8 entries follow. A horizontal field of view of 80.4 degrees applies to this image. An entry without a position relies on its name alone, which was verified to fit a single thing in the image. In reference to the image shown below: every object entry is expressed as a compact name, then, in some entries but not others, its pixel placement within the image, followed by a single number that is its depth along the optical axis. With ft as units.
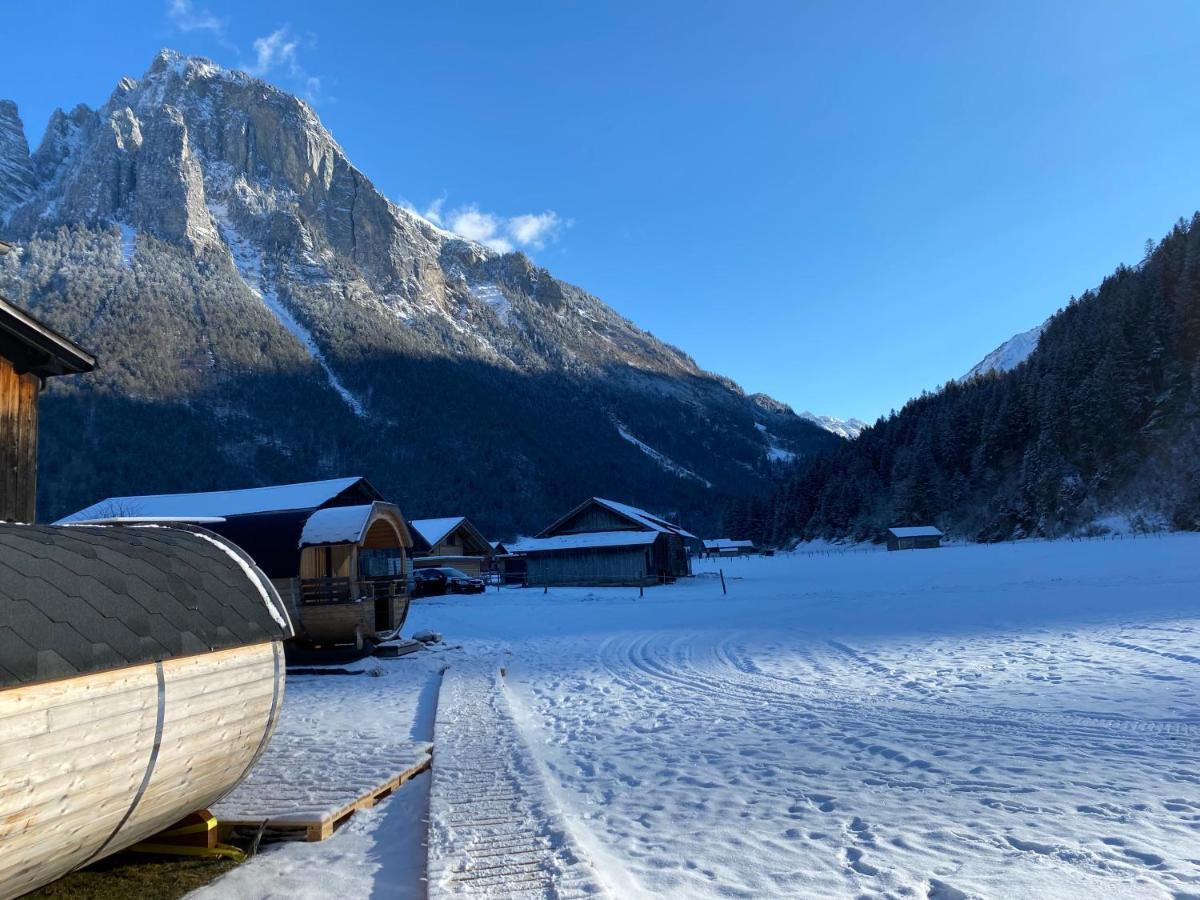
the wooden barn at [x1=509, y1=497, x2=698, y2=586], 136.87
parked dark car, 121.90
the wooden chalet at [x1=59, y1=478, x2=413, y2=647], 52.85
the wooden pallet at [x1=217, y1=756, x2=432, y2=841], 18.45
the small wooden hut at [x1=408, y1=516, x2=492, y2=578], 139.03
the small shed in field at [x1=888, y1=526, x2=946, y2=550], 258.78
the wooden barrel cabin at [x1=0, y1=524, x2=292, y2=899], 11.48
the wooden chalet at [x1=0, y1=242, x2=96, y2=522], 32.09
